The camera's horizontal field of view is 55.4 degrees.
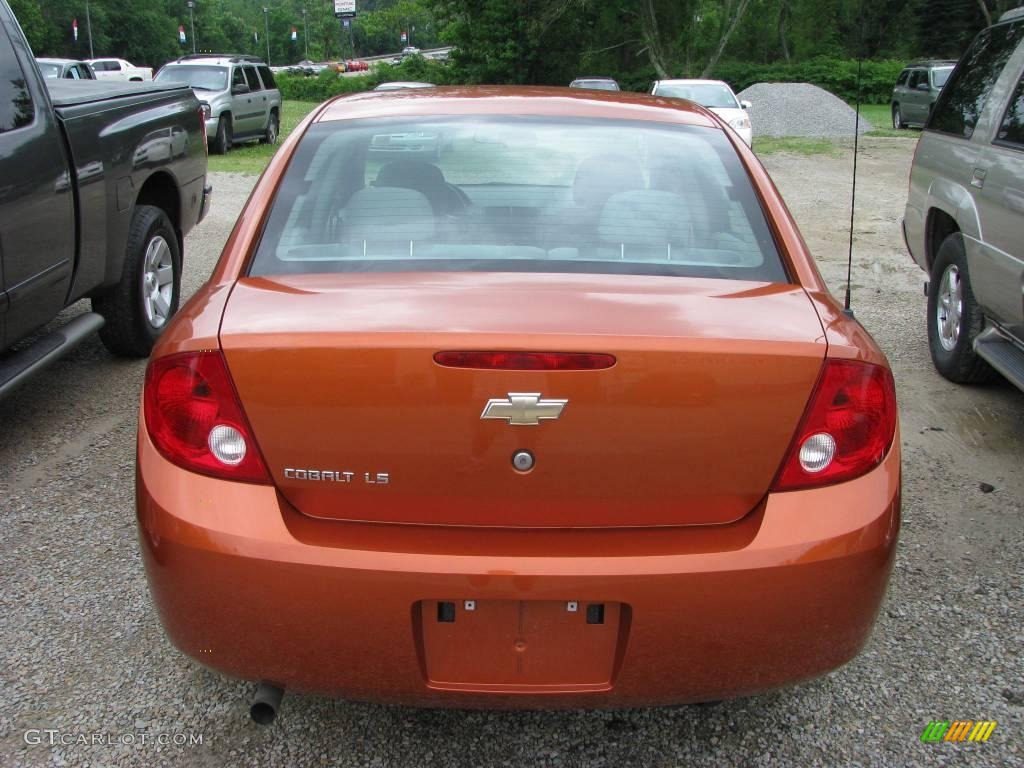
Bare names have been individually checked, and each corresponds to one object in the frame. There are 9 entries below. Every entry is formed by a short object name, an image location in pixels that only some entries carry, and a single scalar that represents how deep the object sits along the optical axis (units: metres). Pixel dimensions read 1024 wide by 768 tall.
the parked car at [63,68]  19.09
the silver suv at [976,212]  4.51
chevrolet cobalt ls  1.99
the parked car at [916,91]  26.04
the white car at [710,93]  18.86
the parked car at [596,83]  28.56
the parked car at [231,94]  17.94
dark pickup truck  4.15
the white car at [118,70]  38.68
